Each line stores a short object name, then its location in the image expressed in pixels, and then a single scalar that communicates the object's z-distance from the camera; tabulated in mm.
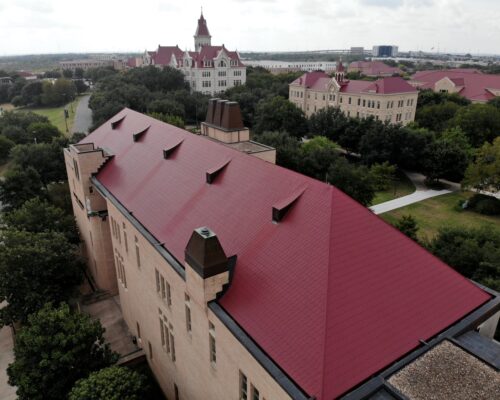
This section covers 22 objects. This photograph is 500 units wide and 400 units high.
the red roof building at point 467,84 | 105375
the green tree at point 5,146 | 73812
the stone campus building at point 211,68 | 119188
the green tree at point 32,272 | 28469
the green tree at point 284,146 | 54688
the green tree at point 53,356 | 21406
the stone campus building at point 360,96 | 83062
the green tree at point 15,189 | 50625
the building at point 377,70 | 182088
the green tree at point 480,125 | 73188
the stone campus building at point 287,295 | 13242
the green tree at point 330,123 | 73875
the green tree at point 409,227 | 36594
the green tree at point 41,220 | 36219
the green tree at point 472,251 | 28109
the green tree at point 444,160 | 61438
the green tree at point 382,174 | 57922
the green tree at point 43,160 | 58312
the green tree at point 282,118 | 82125
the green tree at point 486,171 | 53719
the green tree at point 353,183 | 47250
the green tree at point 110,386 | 19250
